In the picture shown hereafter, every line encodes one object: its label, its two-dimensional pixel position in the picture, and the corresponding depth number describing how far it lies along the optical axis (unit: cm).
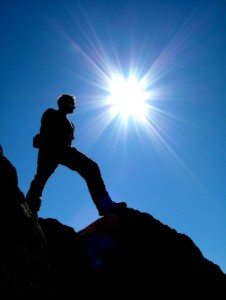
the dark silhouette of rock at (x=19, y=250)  280
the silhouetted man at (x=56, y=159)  695
